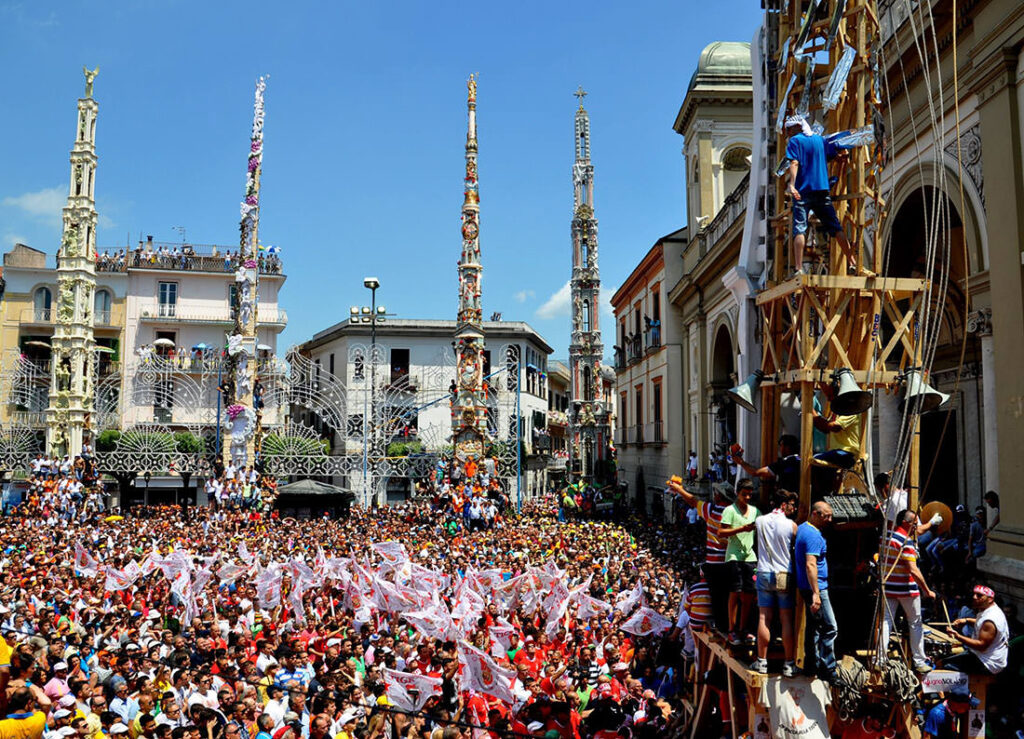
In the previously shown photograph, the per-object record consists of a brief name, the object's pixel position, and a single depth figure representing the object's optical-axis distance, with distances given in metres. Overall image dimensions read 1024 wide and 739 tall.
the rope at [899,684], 6.19
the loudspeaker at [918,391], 6.83
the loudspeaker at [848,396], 6.64
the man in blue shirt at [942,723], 7.26
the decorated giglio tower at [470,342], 28.44
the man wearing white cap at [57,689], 8.00
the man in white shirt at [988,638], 6.50
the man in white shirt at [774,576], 6.40
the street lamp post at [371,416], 30.56
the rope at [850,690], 6.25
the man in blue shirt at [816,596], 6.20
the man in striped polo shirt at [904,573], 6.53
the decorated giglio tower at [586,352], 43.09
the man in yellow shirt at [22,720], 6.53
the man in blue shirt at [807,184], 7.07
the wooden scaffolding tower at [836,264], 7.11
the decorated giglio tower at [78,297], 31.22
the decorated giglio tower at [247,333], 30.77
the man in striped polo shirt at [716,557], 7.23
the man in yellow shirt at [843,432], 7.42
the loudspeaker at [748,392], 7.73
